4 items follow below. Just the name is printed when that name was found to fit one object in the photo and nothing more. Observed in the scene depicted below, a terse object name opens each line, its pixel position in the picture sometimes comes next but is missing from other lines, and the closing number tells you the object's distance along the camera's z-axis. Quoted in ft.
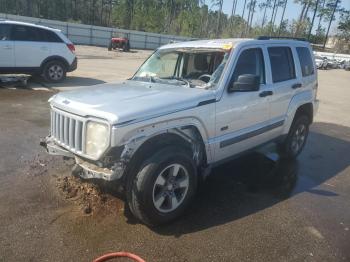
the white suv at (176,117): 12.16
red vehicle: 124.88
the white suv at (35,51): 39.08
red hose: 11.23
